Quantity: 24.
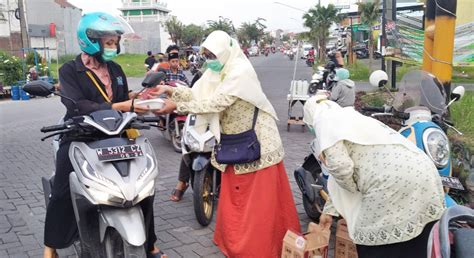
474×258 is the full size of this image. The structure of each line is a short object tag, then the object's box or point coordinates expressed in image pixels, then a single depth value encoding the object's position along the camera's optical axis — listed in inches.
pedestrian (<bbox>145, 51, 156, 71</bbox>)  579.2
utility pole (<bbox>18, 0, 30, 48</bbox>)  693.0
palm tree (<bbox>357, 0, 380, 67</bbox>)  1008.9
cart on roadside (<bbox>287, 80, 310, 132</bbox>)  354.3
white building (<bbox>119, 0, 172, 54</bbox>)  2396.7
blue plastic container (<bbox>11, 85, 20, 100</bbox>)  621.0
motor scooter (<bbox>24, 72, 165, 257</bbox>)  91.5
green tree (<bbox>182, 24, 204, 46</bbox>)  2345.7
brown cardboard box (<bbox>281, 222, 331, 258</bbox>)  117.5
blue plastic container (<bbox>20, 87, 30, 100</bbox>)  620.4
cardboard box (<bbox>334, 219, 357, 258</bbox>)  127.4
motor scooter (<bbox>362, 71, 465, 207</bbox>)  109.7
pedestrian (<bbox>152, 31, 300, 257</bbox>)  125.6
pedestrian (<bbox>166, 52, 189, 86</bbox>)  291.4
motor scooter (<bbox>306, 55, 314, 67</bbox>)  1208.0
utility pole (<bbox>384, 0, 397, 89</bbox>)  413.4
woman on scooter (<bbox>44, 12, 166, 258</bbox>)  109.0
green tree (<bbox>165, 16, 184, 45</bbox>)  2281.9
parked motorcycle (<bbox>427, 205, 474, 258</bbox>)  59.7
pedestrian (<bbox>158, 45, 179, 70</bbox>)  298.5
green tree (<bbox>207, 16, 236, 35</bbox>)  2023.9
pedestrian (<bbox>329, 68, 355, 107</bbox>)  271.6
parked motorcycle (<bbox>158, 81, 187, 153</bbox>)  270.7
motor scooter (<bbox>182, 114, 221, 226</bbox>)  155.4
